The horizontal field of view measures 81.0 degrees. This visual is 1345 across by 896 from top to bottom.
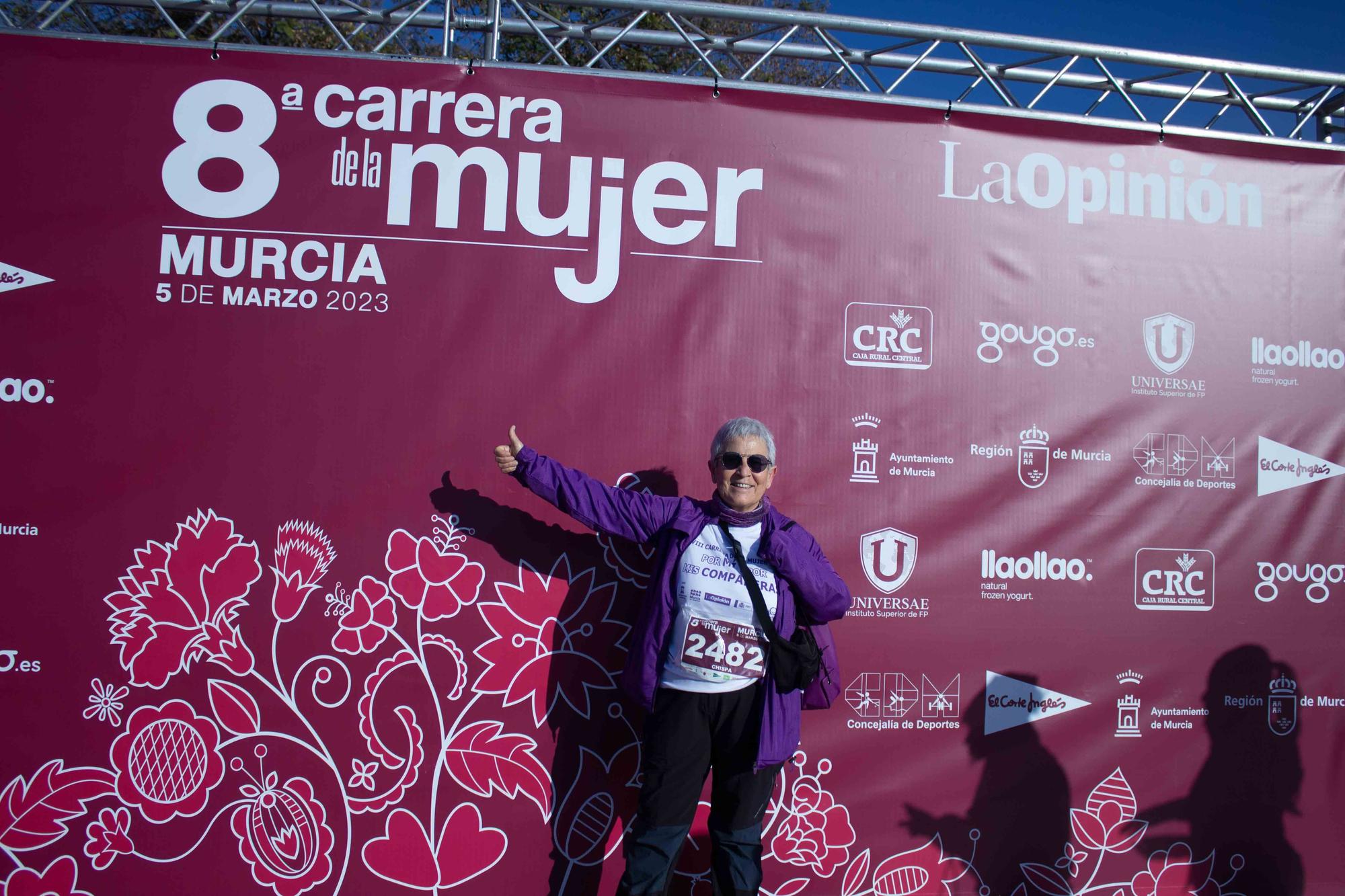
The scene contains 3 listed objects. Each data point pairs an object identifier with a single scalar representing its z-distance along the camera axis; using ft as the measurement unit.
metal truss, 9.52
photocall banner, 8.66
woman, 7.48
